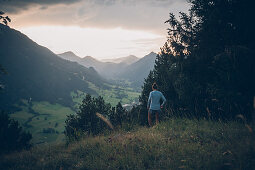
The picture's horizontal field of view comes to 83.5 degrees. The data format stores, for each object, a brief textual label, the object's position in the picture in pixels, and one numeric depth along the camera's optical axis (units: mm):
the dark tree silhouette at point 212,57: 5515
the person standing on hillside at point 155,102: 7855
